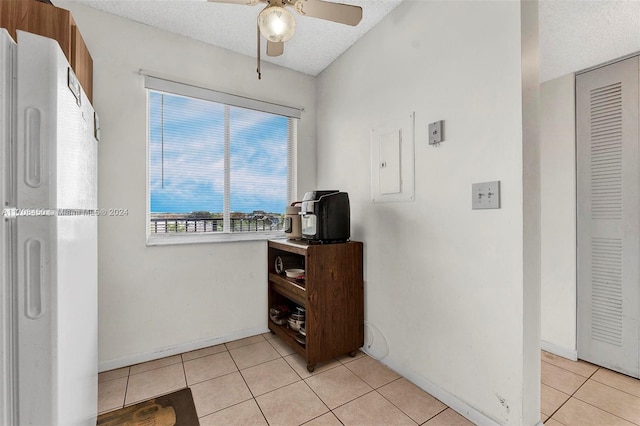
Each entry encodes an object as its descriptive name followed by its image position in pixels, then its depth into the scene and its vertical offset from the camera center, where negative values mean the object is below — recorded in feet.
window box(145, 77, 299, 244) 7.41 +1.42
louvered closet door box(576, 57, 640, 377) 6.51 -0.17
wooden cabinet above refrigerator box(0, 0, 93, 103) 4.11 +3.03
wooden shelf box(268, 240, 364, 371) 6.47 -2.16
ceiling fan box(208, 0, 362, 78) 4.33 +3.48
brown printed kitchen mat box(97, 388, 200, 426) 4.92 -3.74
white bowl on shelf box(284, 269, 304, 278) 7.39 -1.67
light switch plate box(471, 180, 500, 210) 4.58 +0.26
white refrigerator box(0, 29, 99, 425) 2.10 -0.14
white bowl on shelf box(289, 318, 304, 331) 7.31 -3.04
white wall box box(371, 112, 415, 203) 6.20 +1.21
